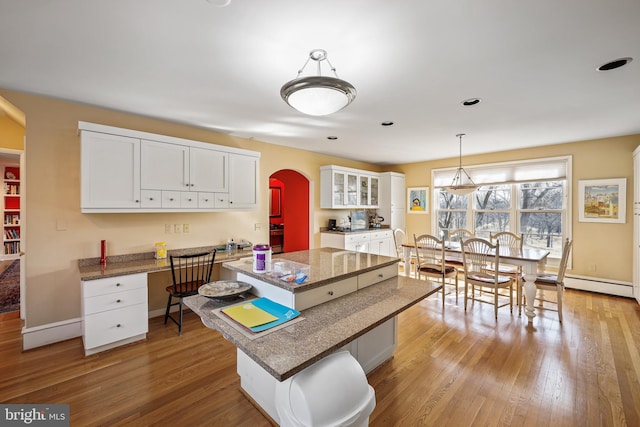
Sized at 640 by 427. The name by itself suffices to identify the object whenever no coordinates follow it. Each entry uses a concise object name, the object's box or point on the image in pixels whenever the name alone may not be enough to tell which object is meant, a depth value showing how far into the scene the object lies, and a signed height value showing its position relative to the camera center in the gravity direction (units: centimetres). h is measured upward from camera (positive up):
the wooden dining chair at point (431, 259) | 397 -71
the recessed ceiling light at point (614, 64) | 204 +112
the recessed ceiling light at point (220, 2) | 145 +110
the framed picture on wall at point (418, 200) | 630 +27
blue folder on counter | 144 -59
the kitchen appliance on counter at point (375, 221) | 634 -22
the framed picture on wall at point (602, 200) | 415 +18
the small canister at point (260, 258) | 200 -34
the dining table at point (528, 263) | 329 -63
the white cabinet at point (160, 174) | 273 +43
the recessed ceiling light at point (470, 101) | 277 +112
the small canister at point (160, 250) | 331 -46
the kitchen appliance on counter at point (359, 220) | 620 -20
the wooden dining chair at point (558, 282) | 328 -86
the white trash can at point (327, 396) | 123 -86
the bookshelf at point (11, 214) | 591 -6
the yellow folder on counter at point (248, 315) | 148 -59
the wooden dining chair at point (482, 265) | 344 -70
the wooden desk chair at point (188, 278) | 299 -83
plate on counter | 177 -52
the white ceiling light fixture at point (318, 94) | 149 +67
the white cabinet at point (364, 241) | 517 -59
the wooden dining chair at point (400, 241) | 467 -57
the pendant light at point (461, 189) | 417 +35
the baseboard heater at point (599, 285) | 414 -115
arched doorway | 554 +3
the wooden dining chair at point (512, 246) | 363 -55
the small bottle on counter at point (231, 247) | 383 -50
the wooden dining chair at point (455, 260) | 402 -70
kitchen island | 126 -61
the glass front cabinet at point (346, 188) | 531 +48
